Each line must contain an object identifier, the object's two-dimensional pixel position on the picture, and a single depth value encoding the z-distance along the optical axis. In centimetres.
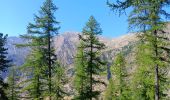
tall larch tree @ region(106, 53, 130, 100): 1984
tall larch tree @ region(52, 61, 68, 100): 1798
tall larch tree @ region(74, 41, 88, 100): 1583
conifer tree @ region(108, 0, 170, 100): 1007
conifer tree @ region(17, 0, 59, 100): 1379
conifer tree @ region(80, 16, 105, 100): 1547
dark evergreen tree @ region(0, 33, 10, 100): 1332
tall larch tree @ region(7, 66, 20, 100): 2034
